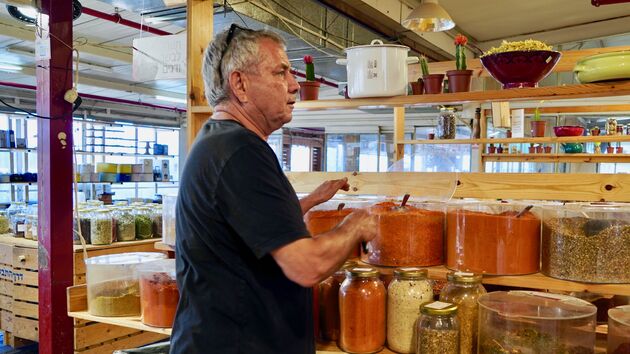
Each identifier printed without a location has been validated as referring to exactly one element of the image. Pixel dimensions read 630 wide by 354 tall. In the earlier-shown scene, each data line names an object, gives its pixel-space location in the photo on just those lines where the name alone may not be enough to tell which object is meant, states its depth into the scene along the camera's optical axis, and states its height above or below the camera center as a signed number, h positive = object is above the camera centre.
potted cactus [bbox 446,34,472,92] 1.60 +0.29
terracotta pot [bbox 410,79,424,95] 1.69 +0.27
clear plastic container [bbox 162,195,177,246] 1.99 -0.22
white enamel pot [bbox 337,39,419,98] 1.61 +0.31
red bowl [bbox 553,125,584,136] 3.99 +0.29
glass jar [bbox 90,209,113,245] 3.29 -0.42
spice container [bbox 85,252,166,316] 1.91 -0.47
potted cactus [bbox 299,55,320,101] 1.86 +0.29
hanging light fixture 3.27 +0.97
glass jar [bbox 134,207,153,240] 3.57 -0.42
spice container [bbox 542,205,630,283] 1.30 -0.20
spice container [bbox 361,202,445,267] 1.53 -0.21
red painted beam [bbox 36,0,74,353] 2.42 -0.06
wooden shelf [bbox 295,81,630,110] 1.38 +0.22
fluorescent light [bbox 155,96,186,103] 7.90 +1.05
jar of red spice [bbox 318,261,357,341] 1.68 -0.46
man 1.08 -0.14
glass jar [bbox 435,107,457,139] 4.31 +0.36
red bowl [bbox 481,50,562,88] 1.46 +0.30
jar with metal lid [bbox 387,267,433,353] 1.53 -0.42
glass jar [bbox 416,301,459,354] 1.41 -0.46
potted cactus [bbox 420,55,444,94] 1.64 +0.27
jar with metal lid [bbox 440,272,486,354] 1.48 -0.43
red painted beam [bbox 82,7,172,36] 3.99 +1.19
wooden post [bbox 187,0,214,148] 1.99 +0.40
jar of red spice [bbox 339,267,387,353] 1.56 -0.45
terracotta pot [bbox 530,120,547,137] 4.16 +0.32
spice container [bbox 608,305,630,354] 1.27 -0.42
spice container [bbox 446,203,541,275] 1.41 -0.21
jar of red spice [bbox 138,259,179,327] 1.77 -0.46
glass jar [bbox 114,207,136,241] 3.45 -0.41
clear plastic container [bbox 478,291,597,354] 1.32 -0.41
